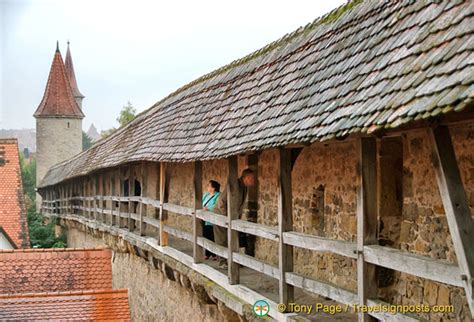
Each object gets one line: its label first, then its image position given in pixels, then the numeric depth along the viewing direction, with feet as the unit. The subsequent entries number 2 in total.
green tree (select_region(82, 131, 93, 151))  291.99
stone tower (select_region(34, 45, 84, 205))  131.64
